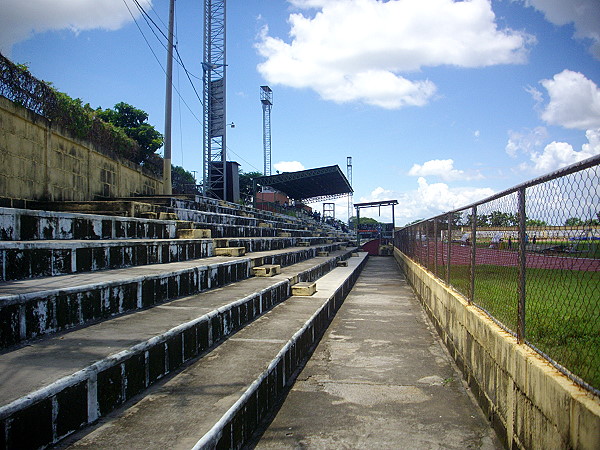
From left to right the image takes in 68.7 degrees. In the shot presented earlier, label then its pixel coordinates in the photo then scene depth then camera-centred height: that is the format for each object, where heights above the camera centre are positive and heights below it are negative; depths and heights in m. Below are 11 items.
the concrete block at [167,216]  7.29 +0.29
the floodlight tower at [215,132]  25.91 +6.04
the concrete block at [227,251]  7.20 -0.30
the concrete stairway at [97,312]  1.95 -0.63
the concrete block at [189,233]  7.15 +0.00
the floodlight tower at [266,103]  52.78 +15.64
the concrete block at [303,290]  6.76 -0.90
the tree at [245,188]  61.38 +6.19
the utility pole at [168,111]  12.30 +3.46
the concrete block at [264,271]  6.85 -0.60
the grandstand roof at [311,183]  29.67 +3.78
